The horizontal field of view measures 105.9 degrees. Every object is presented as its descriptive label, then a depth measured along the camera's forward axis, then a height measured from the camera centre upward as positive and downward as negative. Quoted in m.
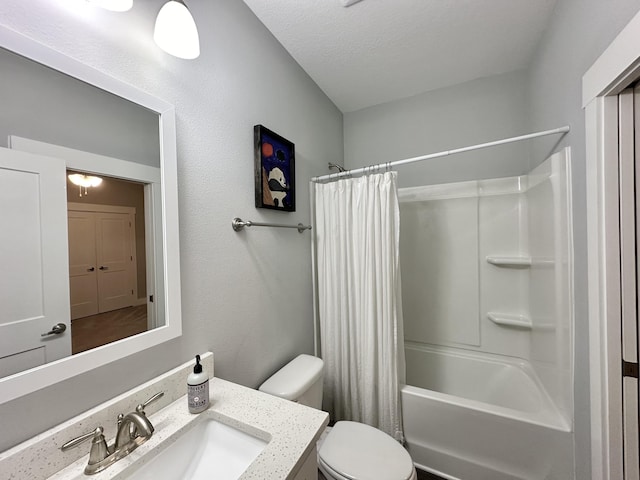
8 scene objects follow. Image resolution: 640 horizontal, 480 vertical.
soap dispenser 0.78 -0.49
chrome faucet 0.59 -0.51
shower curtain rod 1.12 +0.46
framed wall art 1.24 +0.38
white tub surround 1.17 -0.63
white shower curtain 1.45 -0.39
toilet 1.01 -0.98
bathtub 1.15 -1.05
